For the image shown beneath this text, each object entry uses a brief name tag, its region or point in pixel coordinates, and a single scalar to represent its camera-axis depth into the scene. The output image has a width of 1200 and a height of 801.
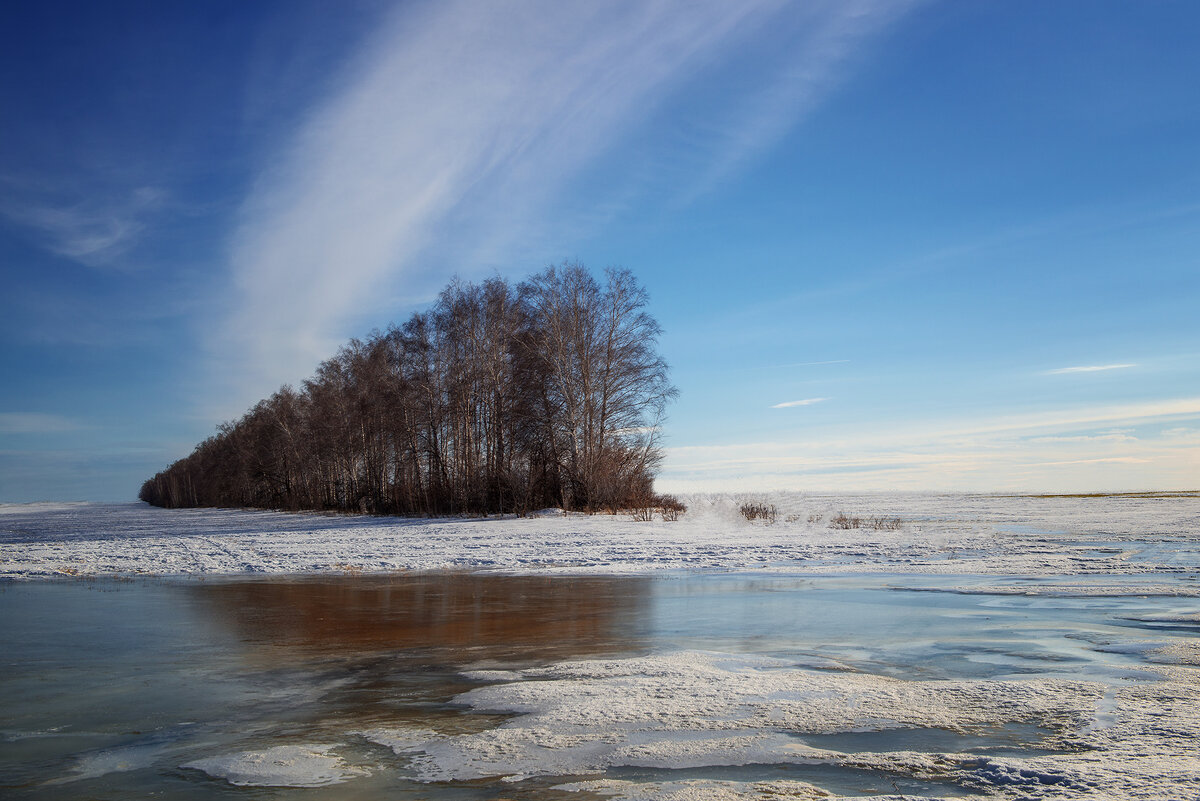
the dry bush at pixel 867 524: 23.04
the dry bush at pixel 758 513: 27.40
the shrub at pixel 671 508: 28.18
